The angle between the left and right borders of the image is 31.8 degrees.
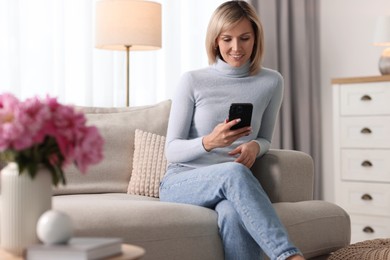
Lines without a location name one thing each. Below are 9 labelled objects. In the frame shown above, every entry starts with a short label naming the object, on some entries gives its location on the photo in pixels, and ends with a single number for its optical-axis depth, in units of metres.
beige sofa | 2.07
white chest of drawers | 3.86
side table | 1.42
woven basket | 2.38
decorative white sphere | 1.39
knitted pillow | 2.72
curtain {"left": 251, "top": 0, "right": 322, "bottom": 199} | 4.48
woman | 2.21
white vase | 1.46
